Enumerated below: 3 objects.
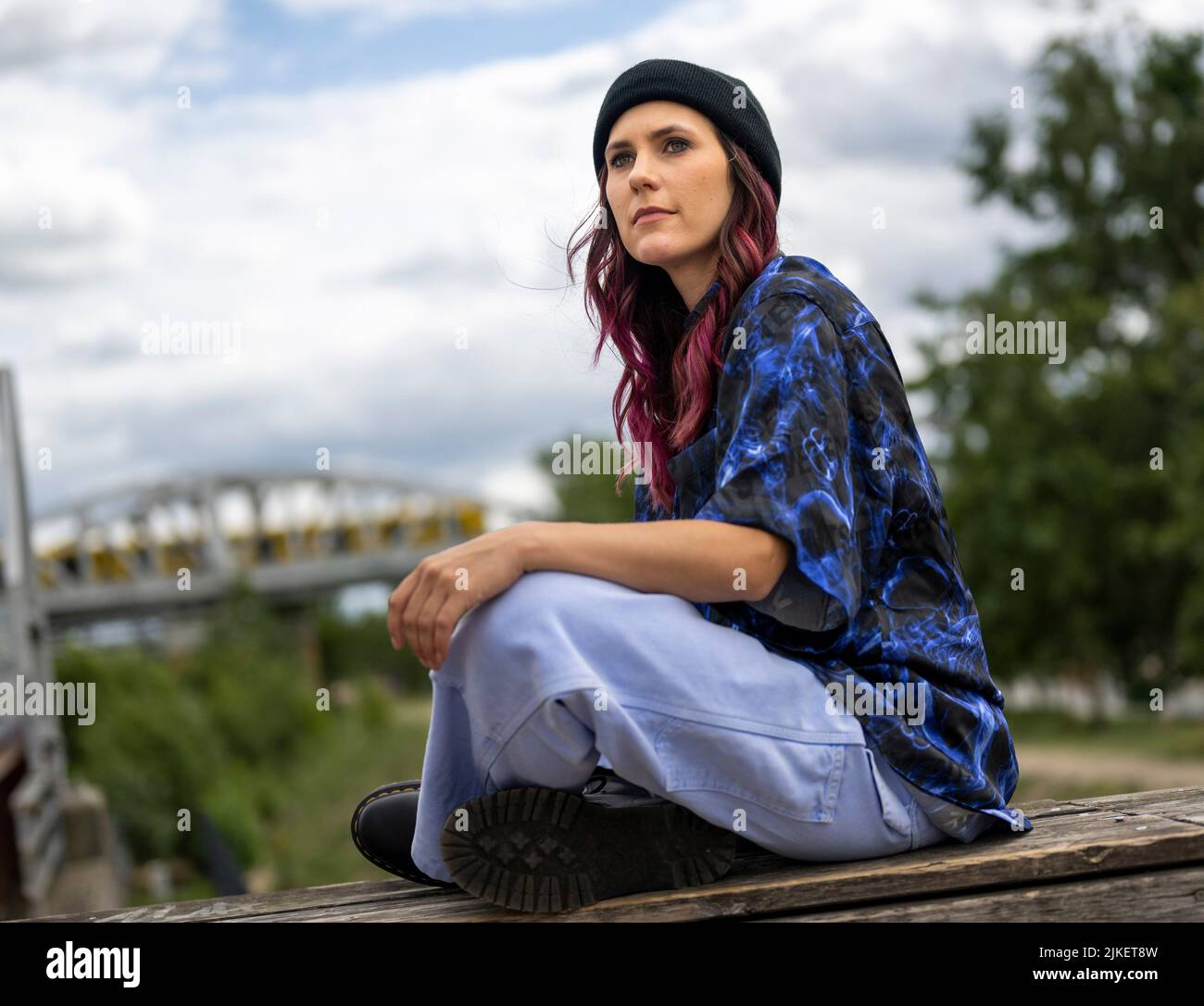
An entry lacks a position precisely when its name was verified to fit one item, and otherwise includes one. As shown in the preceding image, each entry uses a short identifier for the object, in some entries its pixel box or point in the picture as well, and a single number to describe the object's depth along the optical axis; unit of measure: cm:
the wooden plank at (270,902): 275
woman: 230
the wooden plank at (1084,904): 249
